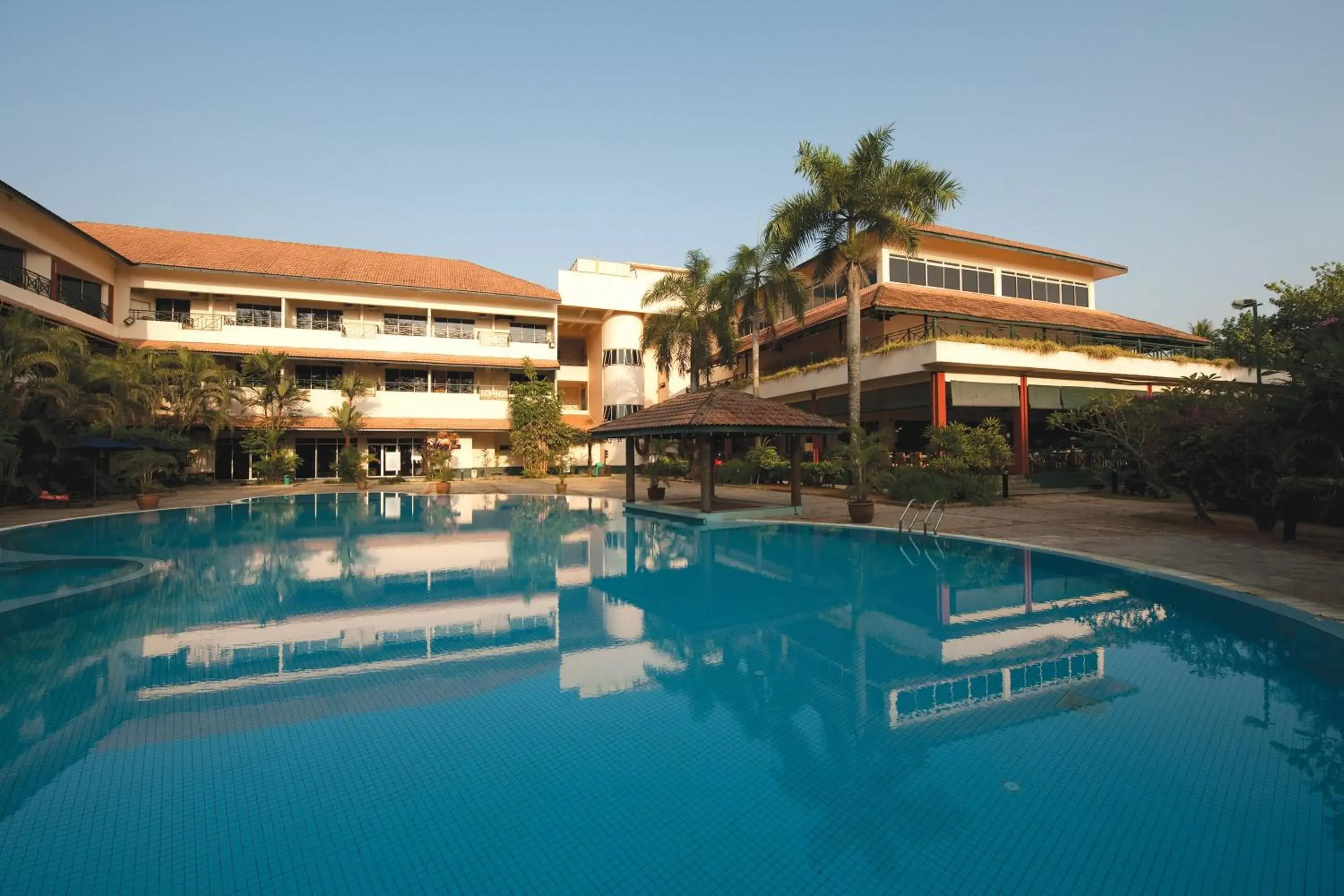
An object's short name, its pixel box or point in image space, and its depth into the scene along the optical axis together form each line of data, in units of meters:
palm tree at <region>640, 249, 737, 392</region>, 29.91
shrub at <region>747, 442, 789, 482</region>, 29.06
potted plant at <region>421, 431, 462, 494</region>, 30.25
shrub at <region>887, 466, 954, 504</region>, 20.80
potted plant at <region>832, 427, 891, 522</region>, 17.06
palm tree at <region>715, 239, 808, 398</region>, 26.53
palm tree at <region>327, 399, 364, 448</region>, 33.31
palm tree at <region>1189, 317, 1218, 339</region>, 43.94
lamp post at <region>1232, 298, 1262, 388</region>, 20.69
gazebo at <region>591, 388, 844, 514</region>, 17.06
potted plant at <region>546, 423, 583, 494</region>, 37.22
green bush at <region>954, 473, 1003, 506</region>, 21.11
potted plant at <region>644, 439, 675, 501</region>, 23.40
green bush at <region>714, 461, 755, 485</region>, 30.56
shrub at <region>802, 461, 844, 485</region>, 27.00
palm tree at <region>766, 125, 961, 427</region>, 20.83
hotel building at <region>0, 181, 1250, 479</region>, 25.28
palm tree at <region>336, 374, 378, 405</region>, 33.72
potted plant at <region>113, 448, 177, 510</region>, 22.08
